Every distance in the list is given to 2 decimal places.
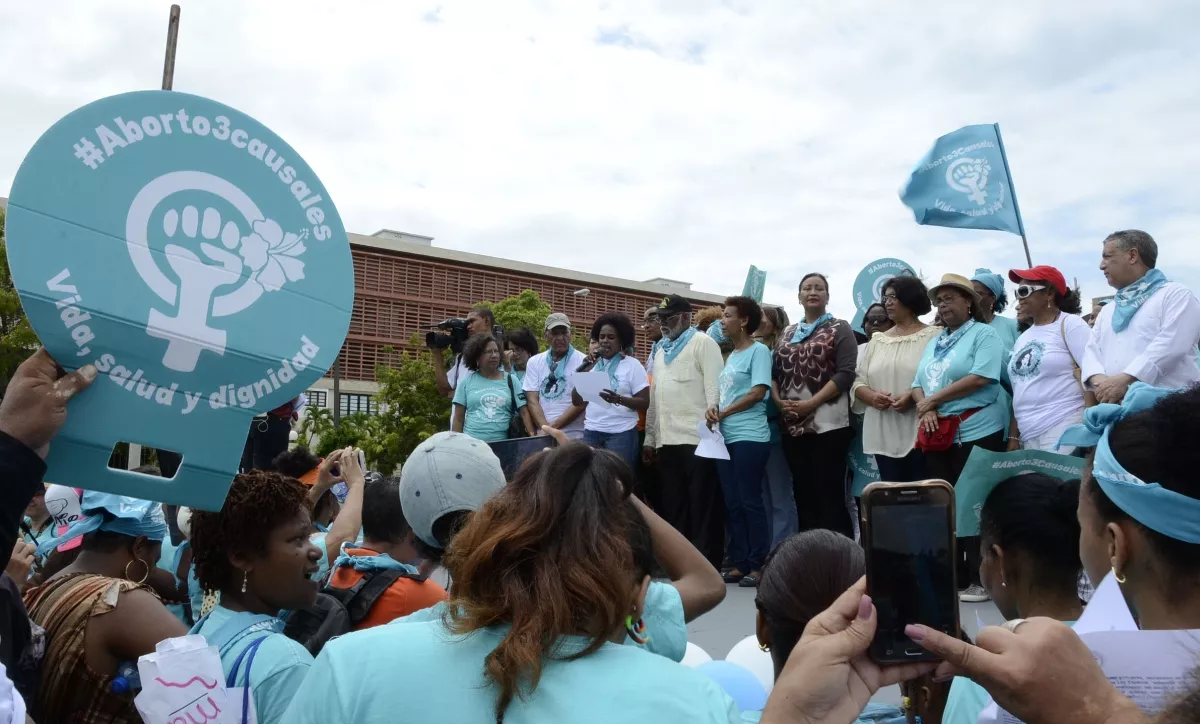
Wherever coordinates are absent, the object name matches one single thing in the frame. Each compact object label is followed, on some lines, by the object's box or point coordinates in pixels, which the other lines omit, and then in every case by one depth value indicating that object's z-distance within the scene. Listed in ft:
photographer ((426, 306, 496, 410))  29.63
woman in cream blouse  21.65
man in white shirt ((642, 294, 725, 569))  25.23
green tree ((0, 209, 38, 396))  87.34
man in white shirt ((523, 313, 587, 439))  28.04
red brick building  208.13
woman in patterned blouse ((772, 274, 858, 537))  23.39
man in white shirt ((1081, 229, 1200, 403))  17.65
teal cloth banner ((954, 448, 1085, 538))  9.21
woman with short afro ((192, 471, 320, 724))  9.84
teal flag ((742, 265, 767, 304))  33.17
